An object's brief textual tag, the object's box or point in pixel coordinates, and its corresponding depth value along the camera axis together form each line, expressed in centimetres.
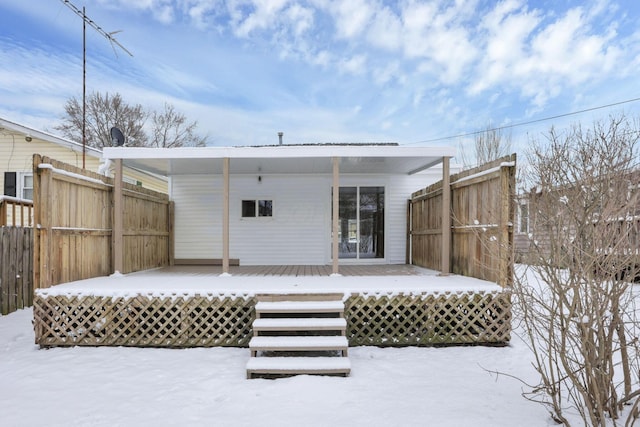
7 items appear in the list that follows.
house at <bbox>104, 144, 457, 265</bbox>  838
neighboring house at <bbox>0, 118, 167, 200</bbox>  943
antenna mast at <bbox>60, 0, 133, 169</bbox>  892
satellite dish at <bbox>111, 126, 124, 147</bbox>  789
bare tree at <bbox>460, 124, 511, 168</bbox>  1828
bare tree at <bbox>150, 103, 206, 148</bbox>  2195
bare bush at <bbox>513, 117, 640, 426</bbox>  235
